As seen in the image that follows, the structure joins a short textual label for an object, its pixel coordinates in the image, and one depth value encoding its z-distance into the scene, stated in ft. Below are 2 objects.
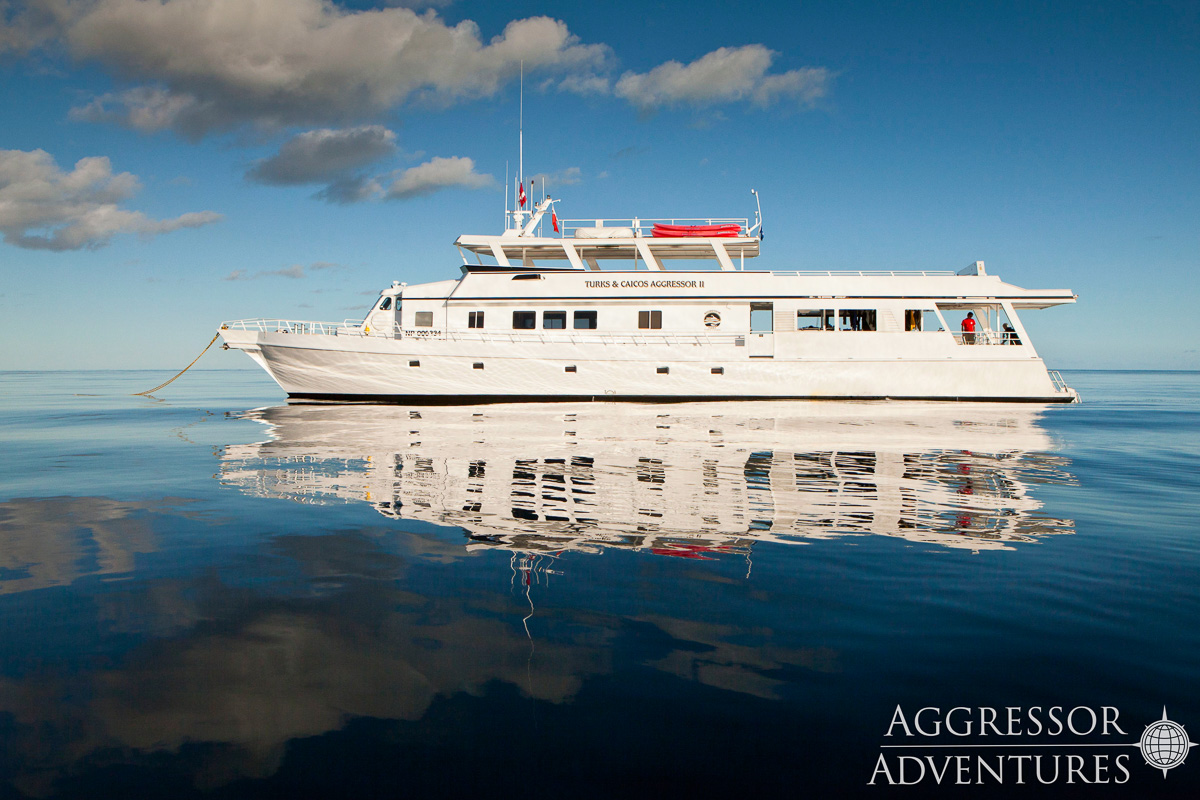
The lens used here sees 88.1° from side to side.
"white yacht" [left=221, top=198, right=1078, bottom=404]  68.80
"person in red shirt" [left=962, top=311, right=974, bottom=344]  70.22
